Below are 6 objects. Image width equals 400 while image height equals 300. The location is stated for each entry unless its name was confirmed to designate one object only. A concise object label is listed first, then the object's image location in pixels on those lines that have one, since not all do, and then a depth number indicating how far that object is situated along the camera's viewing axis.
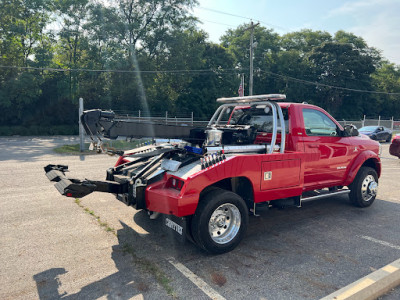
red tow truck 3.84
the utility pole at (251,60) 25.33
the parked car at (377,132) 24.34
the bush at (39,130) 25.97
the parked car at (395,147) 12.20
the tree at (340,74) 50.34
